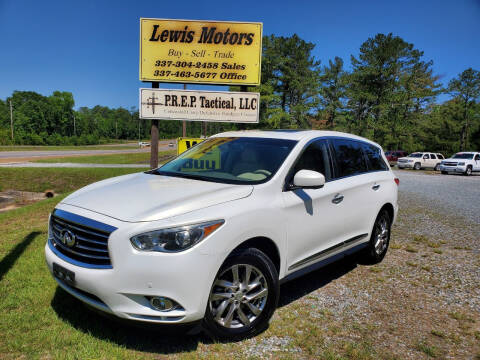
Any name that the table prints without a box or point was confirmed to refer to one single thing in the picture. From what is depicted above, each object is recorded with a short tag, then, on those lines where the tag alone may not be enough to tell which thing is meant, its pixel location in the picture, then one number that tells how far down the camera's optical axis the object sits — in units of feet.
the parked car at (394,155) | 123.34
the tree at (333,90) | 171.83
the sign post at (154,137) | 28.63
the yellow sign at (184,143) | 28.23
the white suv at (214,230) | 8.02
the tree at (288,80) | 136.67
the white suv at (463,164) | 88.84
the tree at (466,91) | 156.04
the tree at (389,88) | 151.43
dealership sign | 27.76
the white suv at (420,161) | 107.55
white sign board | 27.68
